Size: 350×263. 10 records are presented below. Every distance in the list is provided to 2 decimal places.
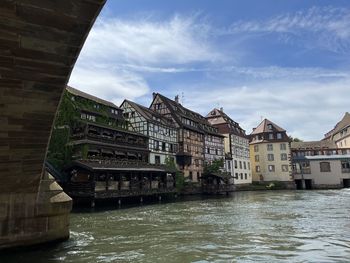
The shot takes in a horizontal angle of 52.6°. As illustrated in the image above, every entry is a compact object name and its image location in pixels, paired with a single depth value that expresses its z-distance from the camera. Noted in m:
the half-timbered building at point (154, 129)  48.28
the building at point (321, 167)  73.31
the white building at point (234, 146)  70.12
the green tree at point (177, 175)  47.38
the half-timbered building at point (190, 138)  54.93
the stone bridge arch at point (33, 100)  5.41
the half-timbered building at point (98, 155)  33.00
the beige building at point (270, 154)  76.12
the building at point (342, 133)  79.31
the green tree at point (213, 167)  56.44
